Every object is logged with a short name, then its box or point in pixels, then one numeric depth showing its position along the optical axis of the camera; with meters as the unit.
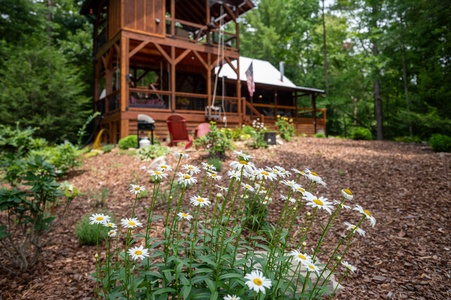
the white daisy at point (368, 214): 1.25
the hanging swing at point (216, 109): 12.34
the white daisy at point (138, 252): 1.25
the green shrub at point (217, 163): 5.34
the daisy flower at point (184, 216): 1.50
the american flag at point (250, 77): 12.50
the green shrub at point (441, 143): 8.29
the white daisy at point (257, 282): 0.99
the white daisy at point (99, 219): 1.41
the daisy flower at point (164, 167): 1.60
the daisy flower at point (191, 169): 1.63
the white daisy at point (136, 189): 1.55
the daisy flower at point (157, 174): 1.55
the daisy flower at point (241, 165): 1.45
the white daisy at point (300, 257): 1.19
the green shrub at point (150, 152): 7.29
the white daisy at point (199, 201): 1.43
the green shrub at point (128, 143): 9.11
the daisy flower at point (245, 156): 1.69
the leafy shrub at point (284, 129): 11.00
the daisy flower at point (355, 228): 1.30
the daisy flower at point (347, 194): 1.35
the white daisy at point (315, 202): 1.30
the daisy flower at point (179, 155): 1.71
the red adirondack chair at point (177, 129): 8.76
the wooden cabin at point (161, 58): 10.85
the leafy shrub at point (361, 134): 14.91
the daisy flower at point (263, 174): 1.53
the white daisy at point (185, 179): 1.50
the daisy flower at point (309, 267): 1.17
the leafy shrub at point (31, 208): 2.25
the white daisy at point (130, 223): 1.40
